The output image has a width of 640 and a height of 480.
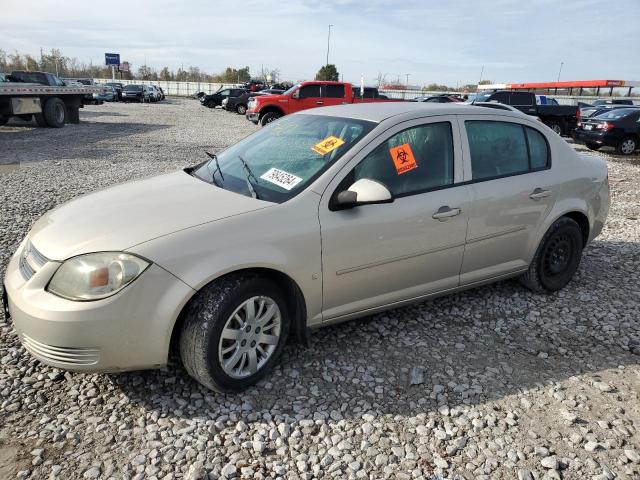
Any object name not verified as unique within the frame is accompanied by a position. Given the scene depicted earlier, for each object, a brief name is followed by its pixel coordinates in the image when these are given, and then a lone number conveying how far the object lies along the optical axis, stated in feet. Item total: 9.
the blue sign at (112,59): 190.60
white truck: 50.65
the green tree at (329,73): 210.38
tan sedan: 8.36
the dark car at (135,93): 129.18
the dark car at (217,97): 116.98
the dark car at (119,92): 130.62
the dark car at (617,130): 49.16
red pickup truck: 60.80
